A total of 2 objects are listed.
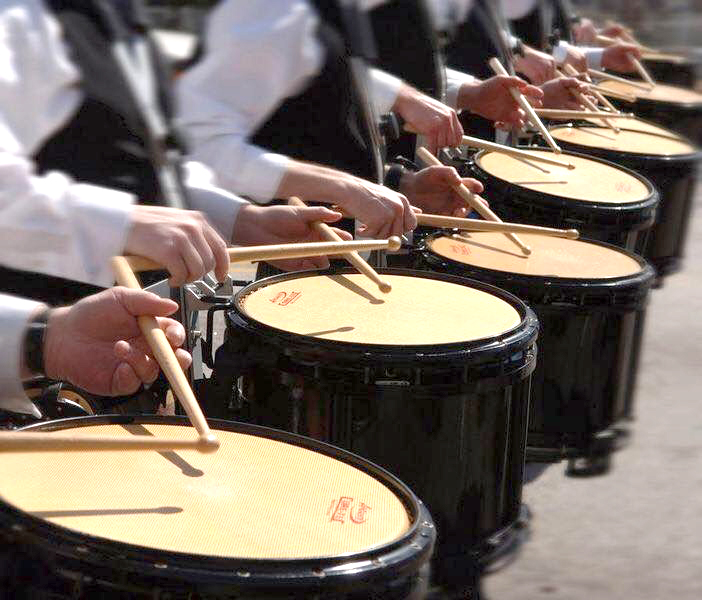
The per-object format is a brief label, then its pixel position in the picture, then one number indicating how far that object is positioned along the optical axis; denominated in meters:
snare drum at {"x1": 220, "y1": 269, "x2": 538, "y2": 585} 4.07
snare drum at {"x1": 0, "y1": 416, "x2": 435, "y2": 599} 2.63
